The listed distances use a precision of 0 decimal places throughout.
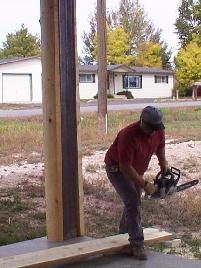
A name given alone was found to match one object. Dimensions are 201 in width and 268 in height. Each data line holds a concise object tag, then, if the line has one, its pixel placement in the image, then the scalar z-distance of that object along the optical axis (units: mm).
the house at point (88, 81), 51375
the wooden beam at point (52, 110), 6551
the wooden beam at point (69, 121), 6602
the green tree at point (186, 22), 77438
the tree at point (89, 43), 71875
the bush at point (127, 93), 60125
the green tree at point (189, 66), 60594
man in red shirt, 5574
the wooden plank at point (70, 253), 5664
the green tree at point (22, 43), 67875
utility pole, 19469
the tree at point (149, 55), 67938
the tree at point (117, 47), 63394
